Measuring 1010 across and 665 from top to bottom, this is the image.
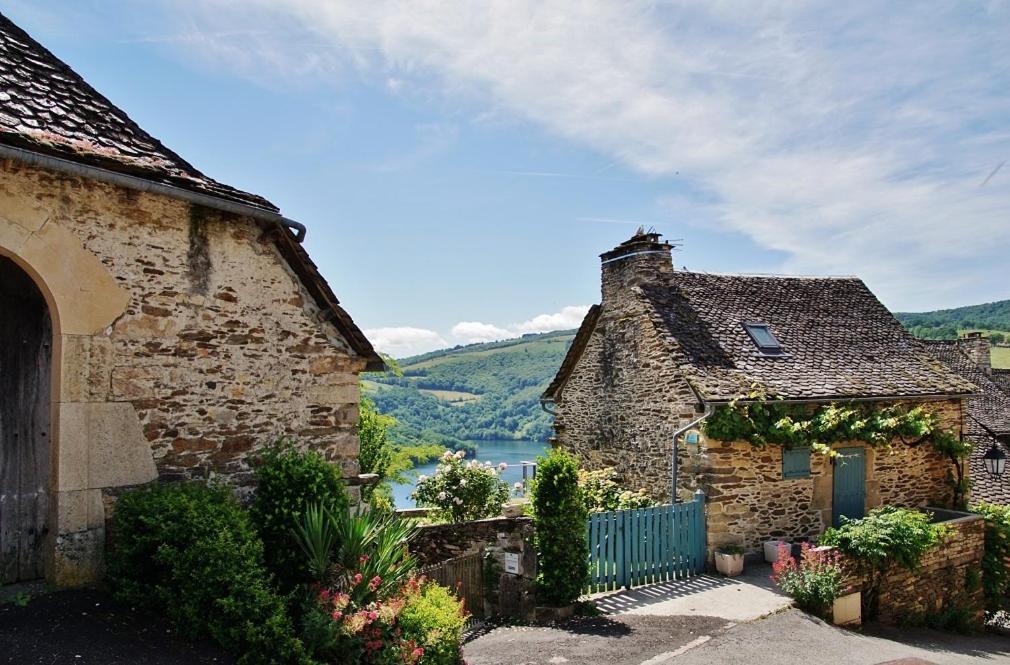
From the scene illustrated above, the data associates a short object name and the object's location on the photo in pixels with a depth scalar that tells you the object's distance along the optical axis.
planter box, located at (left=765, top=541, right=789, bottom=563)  11.59
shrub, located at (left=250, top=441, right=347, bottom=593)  5.97
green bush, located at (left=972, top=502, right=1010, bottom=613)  12.97
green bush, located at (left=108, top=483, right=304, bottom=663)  4.91
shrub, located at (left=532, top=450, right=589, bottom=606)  8.82
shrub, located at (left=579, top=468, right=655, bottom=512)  12.30
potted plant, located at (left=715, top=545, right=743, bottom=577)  11.06
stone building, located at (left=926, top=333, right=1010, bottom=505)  16.94
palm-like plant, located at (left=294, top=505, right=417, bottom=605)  5.75
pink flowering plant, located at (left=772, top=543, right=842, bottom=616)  9.66
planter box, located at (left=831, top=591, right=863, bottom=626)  9.84
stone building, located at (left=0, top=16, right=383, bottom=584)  5.54
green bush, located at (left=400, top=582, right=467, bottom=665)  5.78
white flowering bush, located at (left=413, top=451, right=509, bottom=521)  9.49
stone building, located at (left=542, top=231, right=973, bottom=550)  11.86
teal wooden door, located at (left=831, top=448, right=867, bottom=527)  12.73
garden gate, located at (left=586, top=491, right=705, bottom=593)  10.08
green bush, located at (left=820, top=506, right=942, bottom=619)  10.47
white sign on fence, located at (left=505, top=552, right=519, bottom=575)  8.75
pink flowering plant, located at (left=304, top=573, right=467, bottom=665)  5.23
